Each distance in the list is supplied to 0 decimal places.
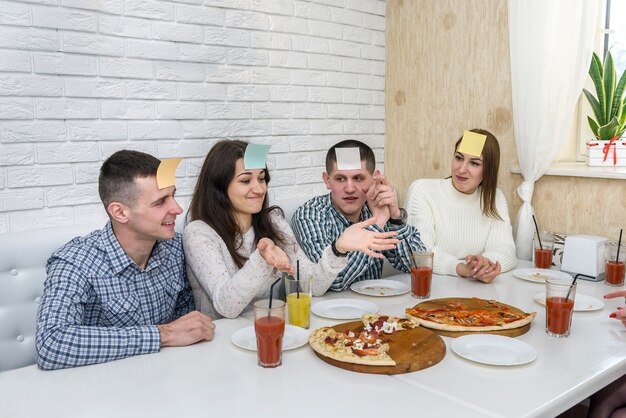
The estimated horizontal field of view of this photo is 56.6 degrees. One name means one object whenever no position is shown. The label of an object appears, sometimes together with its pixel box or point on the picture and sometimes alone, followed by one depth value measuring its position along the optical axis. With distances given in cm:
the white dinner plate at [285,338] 151
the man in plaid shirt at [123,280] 146
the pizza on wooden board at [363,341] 138
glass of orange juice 166
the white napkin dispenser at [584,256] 225
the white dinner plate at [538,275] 221
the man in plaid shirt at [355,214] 231
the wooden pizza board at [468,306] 160
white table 119
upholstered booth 191
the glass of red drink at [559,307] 160
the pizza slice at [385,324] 157
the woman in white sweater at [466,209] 269
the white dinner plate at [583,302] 184
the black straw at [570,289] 161
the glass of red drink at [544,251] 239
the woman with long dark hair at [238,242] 175
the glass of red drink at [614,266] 216
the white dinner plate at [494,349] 141
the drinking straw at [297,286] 167
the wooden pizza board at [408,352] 137
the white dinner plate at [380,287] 203
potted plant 275
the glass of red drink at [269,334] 138
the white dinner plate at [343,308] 178
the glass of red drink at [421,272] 195
